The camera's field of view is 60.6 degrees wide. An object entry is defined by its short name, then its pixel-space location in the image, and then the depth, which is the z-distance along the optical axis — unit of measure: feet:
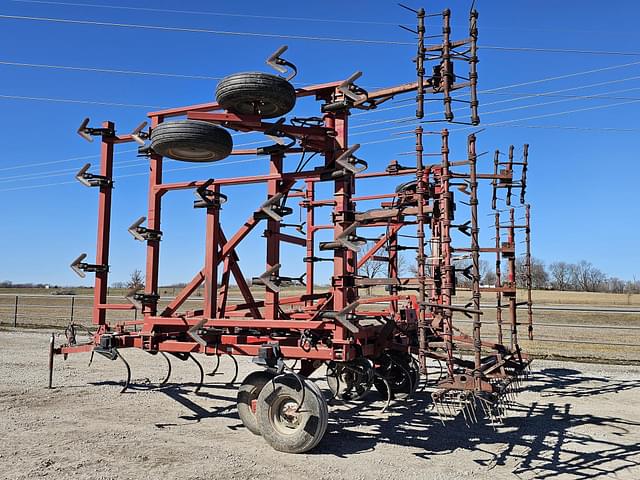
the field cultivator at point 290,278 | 21.27
